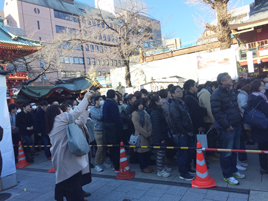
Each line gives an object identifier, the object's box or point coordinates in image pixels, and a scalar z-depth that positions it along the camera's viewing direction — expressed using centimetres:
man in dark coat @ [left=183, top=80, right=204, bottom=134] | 454
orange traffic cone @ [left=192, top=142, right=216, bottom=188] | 380
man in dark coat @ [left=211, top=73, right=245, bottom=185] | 375
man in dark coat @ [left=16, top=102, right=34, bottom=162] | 707
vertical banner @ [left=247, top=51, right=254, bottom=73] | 1567
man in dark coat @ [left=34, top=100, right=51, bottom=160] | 695
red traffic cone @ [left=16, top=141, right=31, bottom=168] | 662
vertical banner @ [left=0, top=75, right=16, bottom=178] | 487
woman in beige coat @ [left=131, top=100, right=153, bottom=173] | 480
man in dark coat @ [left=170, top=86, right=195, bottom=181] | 416
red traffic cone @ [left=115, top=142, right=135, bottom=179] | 470
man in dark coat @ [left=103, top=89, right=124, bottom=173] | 498
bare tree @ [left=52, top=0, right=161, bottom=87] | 1516
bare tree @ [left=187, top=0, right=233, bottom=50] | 1166
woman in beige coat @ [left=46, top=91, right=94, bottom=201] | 310
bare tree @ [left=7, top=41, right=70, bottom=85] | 2268
